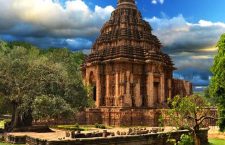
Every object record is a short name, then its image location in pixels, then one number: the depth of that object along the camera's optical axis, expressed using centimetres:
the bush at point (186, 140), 1435
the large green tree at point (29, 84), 1798
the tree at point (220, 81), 1447
